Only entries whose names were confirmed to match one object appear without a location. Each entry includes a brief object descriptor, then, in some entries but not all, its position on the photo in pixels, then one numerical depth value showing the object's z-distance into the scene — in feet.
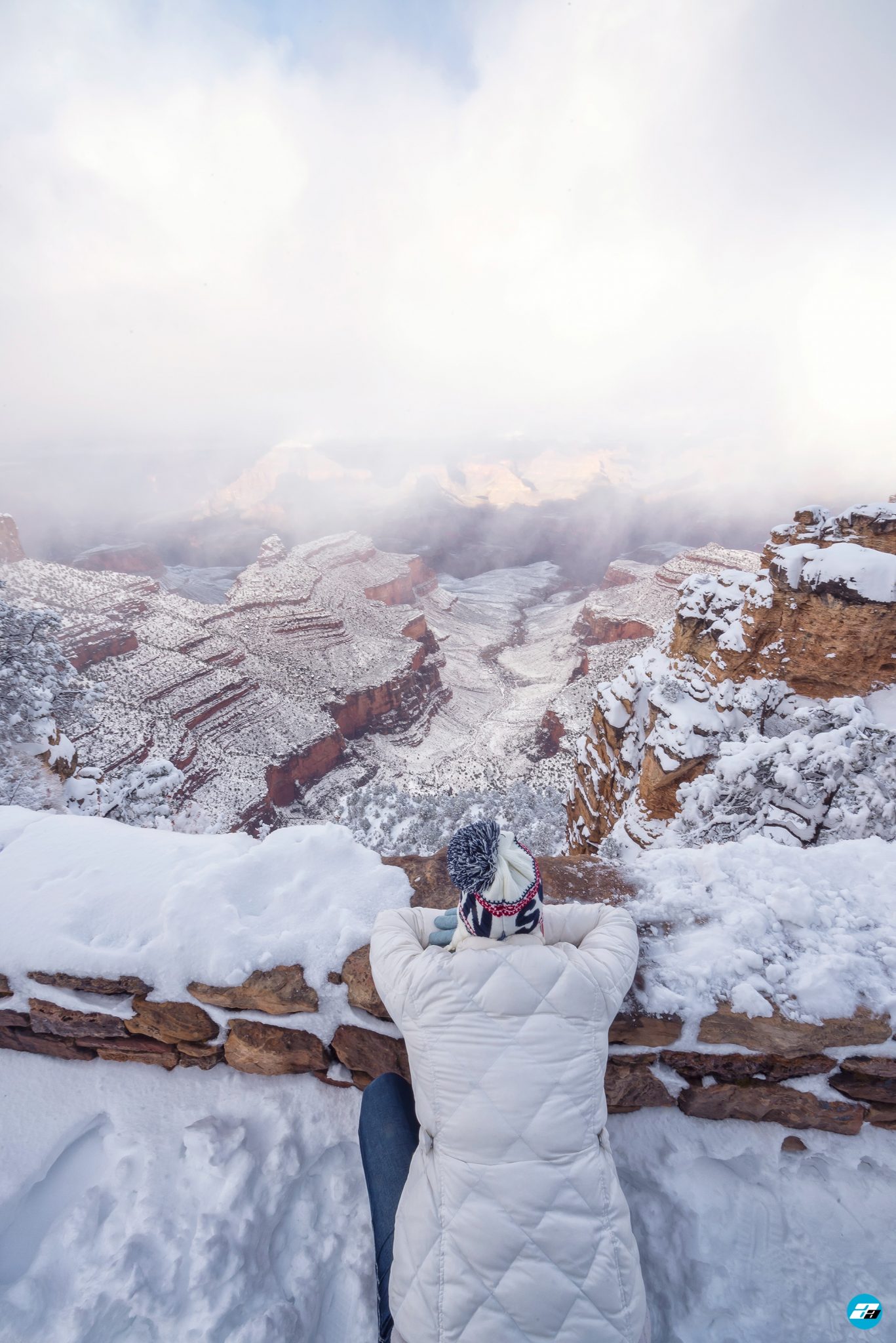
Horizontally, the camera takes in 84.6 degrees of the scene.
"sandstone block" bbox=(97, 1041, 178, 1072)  8.24
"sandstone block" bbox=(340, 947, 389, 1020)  7.83
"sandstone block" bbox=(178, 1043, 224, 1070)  8.23
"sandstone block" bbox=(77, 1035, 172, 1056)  8.27
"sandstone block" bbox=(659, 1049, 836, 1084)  7.60
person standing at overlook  4.54
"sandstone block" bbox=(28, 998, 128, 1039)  8.18
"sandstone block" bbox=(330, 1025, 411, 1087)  8.06
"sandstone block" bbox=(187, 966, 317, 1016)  7.97
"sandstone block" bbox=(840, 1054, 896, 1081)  7.39
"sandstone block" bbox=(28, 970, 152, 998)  8.10
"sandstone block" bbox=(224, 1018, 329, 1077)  8.12
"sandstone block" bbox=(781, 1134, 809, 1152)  7.61
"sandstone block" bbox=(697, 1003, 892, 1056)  7.40
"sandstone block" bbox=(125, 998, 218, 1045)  8.06
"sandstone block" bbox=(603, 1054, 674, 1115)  7.75
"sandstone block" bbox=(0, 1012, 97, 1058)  8.34
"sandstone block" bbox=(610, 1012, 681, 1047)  7.54
